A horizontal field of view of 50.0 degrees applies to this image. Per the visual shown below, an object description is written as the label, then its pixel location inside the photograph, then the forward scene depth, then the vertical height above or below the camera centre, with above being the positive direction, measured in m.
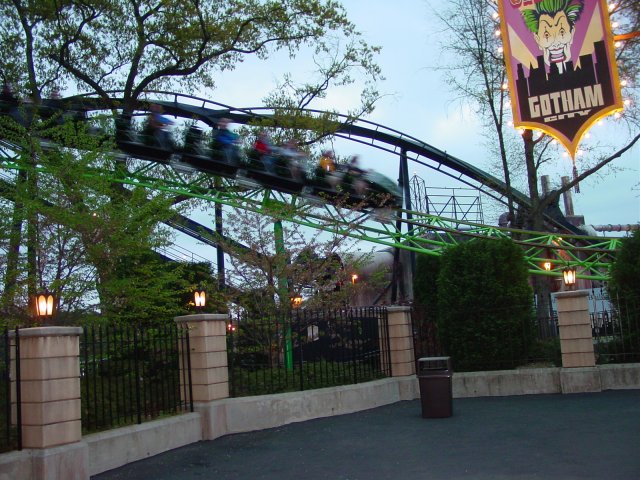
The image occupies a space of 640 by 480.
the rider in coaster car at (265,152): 25.89 +7.12
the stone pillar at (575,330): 15.38 -0.17
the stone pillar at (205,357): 12.08 -0.18
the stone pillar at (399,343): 16.12 -0.20
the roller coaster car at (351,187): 25.84 +5.67
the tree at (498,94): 22.59 +7.94
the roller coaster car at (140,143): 24.58 +7.50
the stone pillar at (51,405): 8.53 -0.62
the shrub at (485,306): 16.67 +0.55
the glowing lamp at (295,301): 17.22 +0.99
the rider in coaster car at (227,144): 25.83 +7.54
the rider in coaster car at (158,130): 25.31 +8.04
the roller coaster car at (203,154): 25.75 +7.18
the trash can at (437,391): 12.88 -1.12
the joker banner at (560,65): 14.55 +5.56
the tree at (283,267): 17.41 +1.92
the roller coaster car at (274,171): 25.80 +6.41
